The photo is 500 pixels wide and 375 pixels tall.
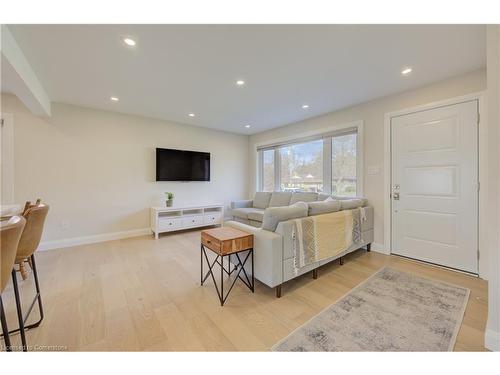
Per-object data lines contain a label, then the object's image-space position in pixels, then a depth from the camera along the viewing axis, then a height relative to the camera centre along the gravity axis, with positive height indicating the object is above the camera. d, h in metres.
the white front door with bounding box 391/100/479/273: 2.43 +0.02
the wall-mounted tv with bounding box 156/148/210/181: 4.28 +0.49
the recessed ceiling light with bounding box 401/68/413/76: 2.34 +1.37
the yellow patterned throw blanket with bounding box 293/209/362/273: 2.11 -0.58
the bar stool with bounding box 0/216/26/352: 0.92 -0.29
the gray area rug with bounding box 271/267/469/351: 1.39 -1.09
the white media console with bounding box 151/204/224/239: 3.95 -0.65
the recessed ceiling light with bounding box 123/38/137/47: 1.81 +1.33
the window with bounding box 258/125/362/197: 3.59 +0.48
